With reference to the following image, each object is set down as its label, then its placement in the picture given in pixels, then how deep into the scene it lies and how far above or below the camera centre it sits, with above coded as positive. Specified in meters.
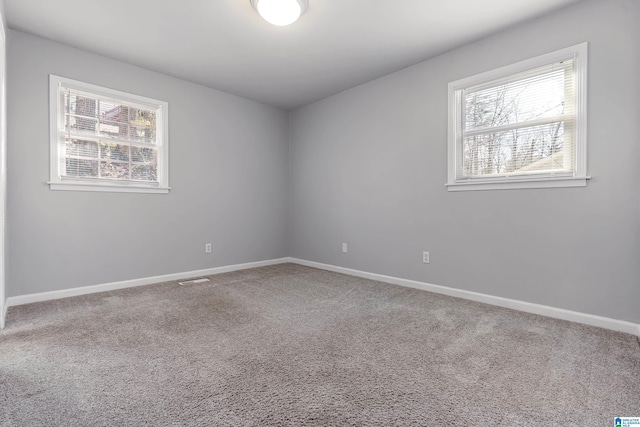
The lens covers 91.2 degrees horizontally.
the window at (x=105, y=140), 3.09 +0.74
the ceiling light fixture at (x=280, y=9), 2.31 +1.51
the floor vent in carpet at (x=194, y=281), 3.68 -0.89
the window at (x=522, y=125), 2.49 +0.74
